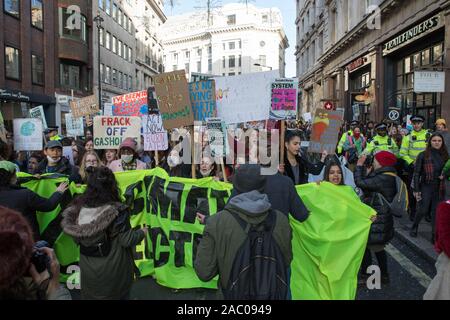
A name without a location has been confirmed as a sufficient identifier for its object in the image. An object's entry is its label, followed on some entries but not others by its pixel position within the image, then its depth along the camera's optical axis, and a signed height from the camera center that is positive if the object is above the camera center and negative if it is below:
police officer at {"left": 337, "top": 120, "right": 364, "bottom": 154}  12.28 -0.04
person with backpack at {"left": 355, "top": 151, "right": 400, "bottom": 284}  4.84 -0.73
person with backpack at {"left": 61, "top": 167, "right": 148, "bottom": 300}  3.26 -0.77
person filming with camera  1.64 -0.54
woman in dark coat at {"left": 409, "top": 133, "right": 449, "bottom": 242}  6.77 -0.64
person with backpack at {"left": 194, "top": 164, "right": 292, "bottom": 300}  2.65 -0.72
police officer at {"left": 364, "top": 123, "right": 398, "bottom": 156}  9.96 -0.13
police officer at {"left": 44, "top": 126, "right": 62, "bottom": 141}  10.59 +0.14
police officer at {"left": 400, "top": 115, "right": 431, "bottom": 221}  8.65 -0.14
